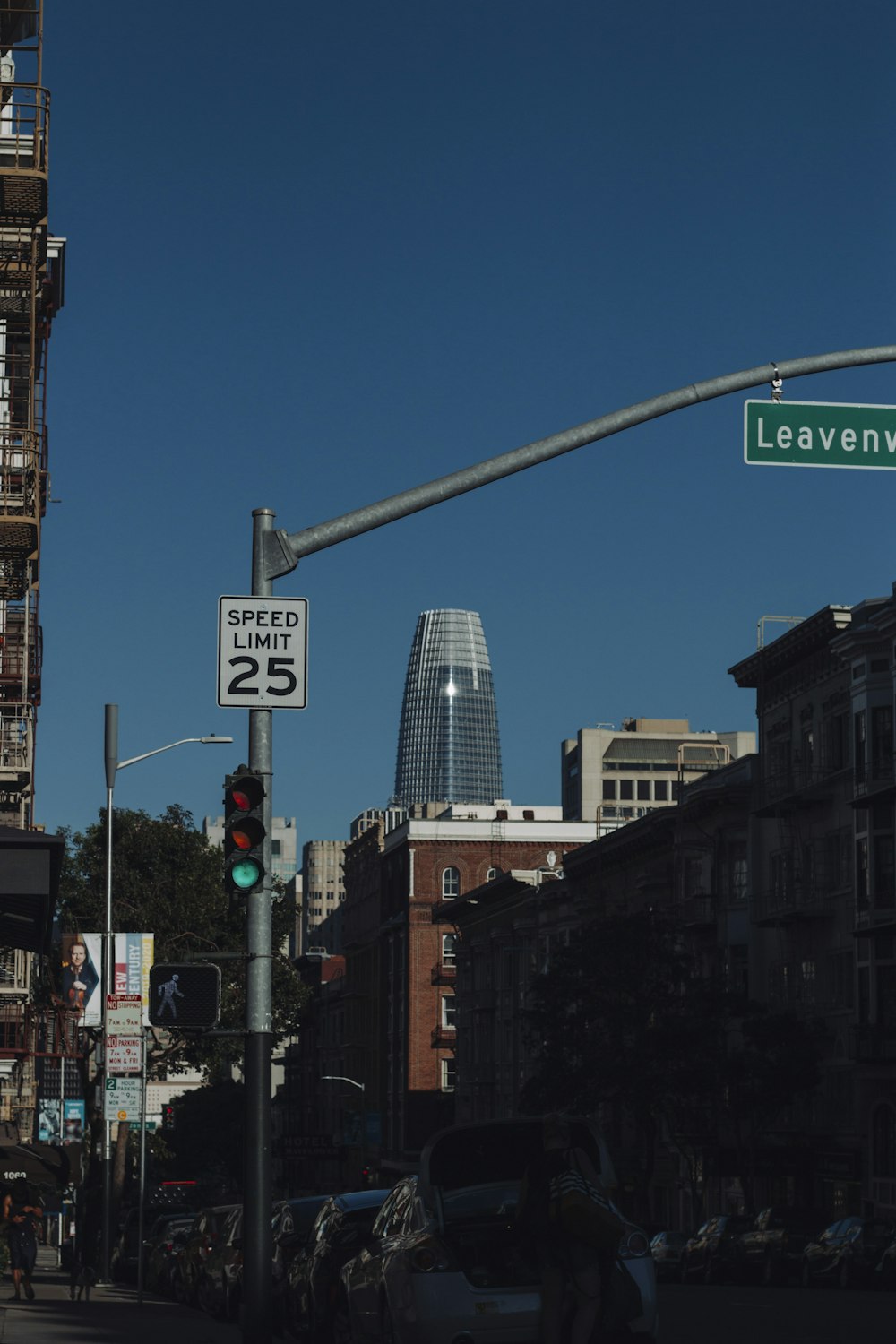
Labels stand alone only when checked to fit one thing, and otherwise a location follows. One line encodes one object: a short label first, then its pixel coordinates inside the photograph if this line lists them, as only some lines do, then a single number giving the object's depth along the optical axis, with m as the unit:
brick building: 114.56
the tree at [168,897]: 64.94
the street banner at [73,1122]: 63.31
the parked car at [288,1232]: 22.73
